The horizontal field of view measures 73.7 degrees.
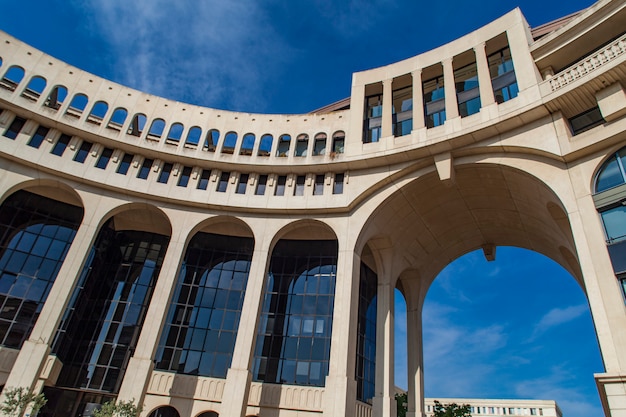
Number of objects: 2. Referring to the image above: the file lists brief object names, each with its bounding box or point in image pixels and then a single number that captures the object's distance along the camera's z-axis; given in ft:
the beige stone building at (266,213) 80.53
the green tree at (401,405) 144.36
